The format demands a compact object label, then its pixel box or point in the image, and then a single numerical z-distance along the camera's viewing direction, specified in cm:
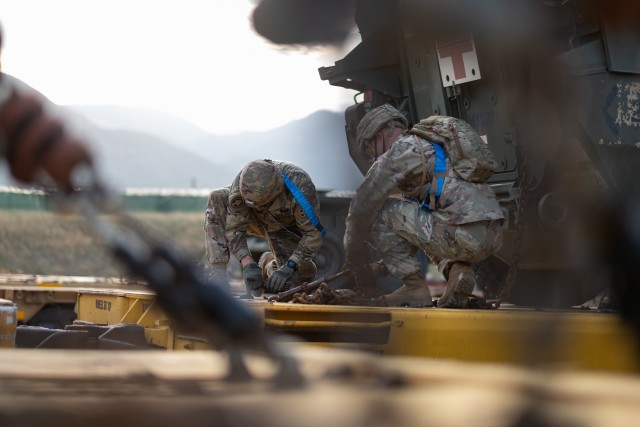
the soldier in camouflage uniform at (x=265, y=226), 655
